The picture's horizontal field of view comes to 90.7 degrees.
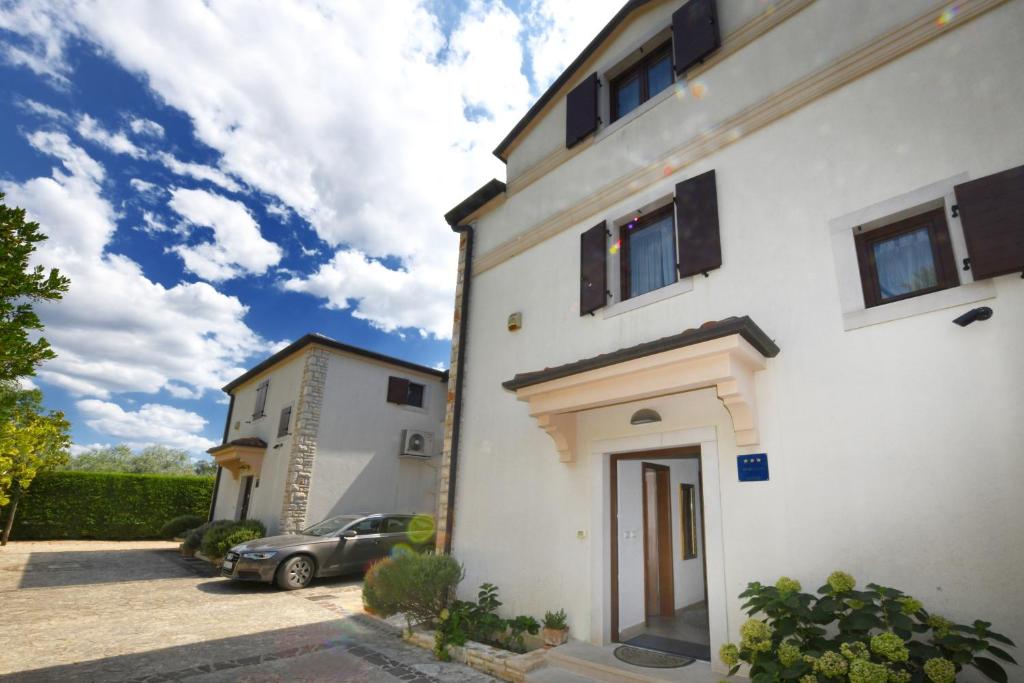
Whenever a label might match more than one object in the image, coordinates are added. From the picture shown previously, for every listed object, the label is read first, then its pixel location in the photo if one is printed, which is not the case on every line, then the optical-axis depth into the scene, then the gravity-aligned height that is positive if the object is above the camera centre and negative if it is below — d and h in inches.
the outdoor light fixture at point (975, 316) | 147.1 +53.9
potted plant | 222.7 -59.7
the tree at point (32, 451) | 500.7 +19.3
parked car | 387.9 -55.0
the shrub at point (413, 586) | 267.1 -52.4
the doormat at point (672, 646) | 206.1 -62.8
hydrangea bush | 122.0 -34.9
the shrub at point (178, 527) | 706.8 -70.9
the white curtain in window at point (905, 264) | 169.8 +79.7
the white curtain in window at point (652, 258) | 247.6 +114.6
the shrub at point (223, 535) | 486.6 -55.3
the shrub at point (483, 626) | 237.0 -64.9
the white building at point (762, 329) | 150.7 +62.9
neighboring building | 547.5 +46.5
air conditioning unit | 617.9 +47.8
